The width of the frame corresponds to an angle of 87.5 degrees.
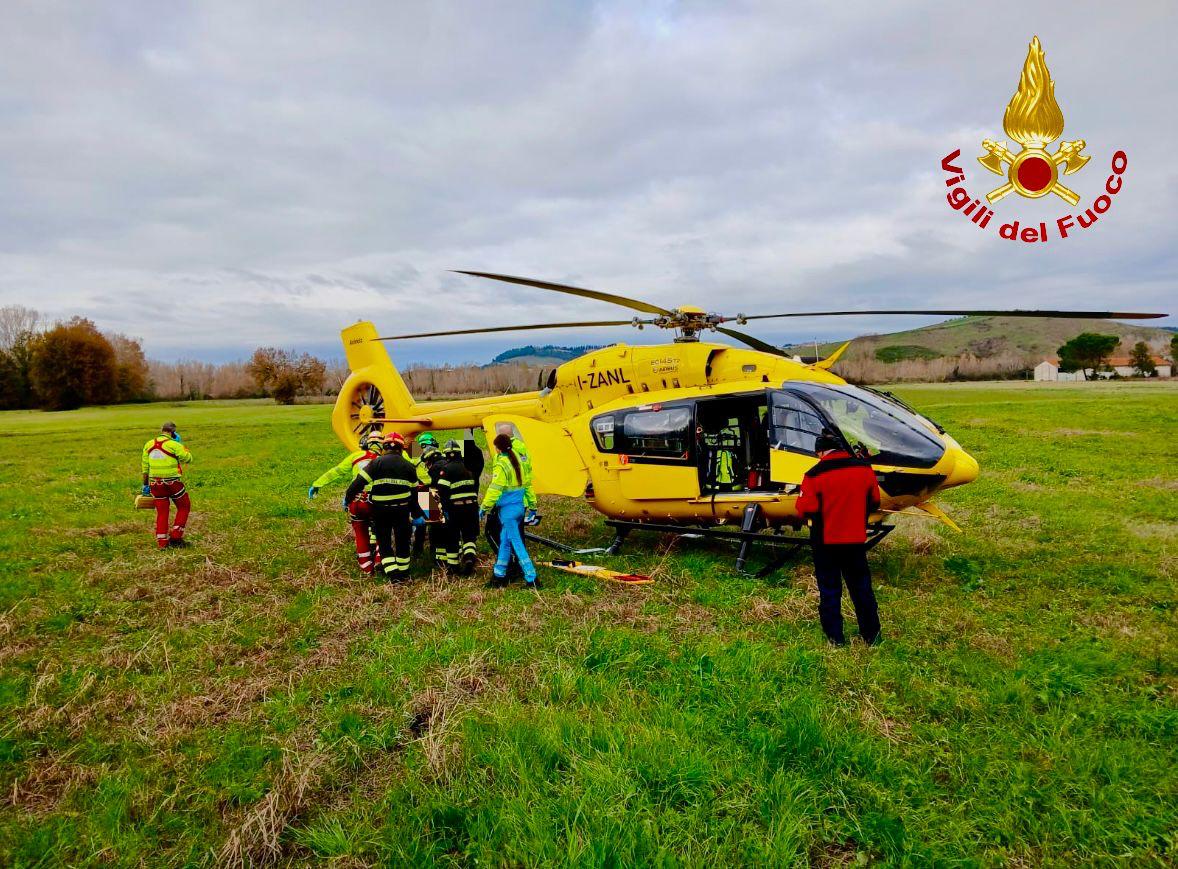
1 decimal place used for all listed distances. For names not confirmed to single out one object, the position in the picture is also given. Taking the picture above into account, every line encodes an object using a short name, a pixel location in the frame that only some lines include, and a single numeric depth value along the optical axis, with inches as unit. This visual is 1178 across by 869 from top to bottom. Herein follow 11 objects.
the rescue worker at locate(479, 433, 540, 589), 321.1
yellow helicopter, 301.7
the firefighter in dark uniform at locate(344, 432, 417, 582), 320.5
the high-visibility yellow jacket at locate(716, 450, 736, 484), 357.1
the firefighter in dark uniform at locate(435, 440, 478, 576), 331.1
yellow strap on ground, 312.3
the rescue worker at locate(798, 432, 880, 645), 231.0
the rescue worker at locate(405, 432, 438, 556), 344.2
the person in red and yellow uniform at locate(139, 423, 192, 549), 393.1
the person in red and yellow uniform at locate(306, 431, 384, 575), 337.4
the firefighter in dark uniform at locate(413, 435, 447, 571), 335.9
